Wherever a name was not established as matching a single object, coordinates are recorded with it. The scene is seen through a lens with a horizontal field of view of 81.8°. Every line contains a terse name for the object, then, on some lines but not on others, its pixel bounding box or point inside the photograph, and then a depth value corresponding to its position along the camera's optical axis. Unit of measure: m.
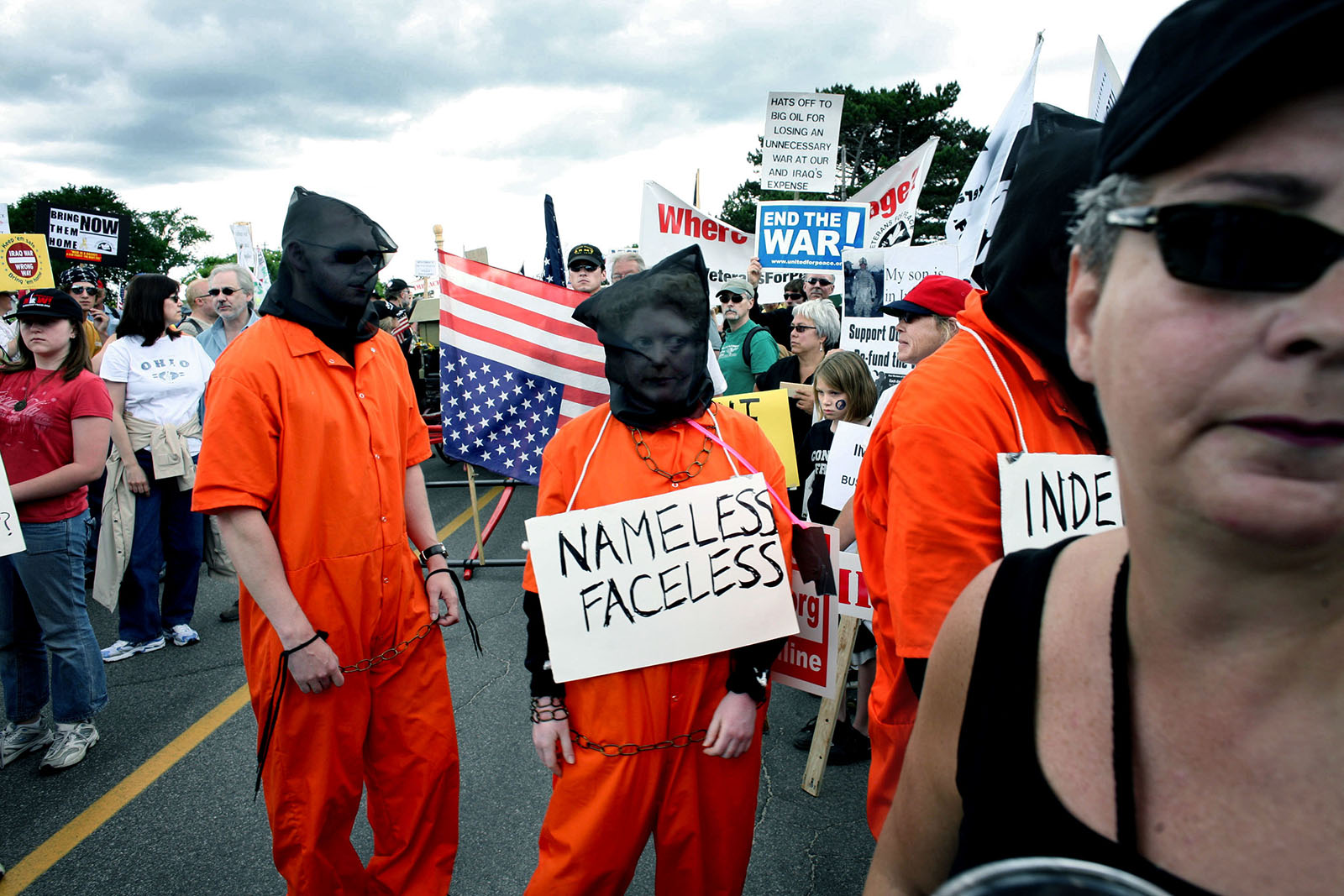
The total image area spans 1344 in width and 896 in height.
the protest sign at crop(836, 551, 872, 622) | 2.88
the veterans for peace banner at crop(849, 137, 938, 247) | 7.03
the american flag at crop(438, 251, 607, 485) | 4.57
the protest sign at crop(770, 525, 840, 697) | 2.25
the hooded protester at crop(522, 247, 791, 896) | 1.94
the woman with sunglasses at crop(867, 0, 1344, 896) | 0.55
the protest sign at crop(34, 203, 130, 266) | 11.45
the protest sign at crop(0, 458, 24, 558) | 3.04
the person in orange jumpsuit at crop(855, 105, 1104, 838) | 1.54
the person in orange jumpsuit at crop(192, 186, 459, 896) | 2.21
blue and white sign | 7.24
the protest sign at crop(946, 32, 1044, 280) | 4.43
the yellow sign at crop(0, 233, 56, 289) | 8.87
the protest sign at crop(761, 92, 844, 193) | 8.02
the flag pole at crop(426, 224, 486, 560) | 6.23
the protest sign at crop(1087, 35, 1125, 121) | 4.42
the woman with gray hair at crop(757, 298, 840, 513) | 5.30
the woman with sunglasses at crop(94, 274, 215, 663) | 4.83
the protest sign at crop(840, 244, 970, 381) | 4.95
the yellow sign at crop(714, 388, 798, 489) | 4.23
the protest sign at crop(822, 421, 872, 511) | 3.65
